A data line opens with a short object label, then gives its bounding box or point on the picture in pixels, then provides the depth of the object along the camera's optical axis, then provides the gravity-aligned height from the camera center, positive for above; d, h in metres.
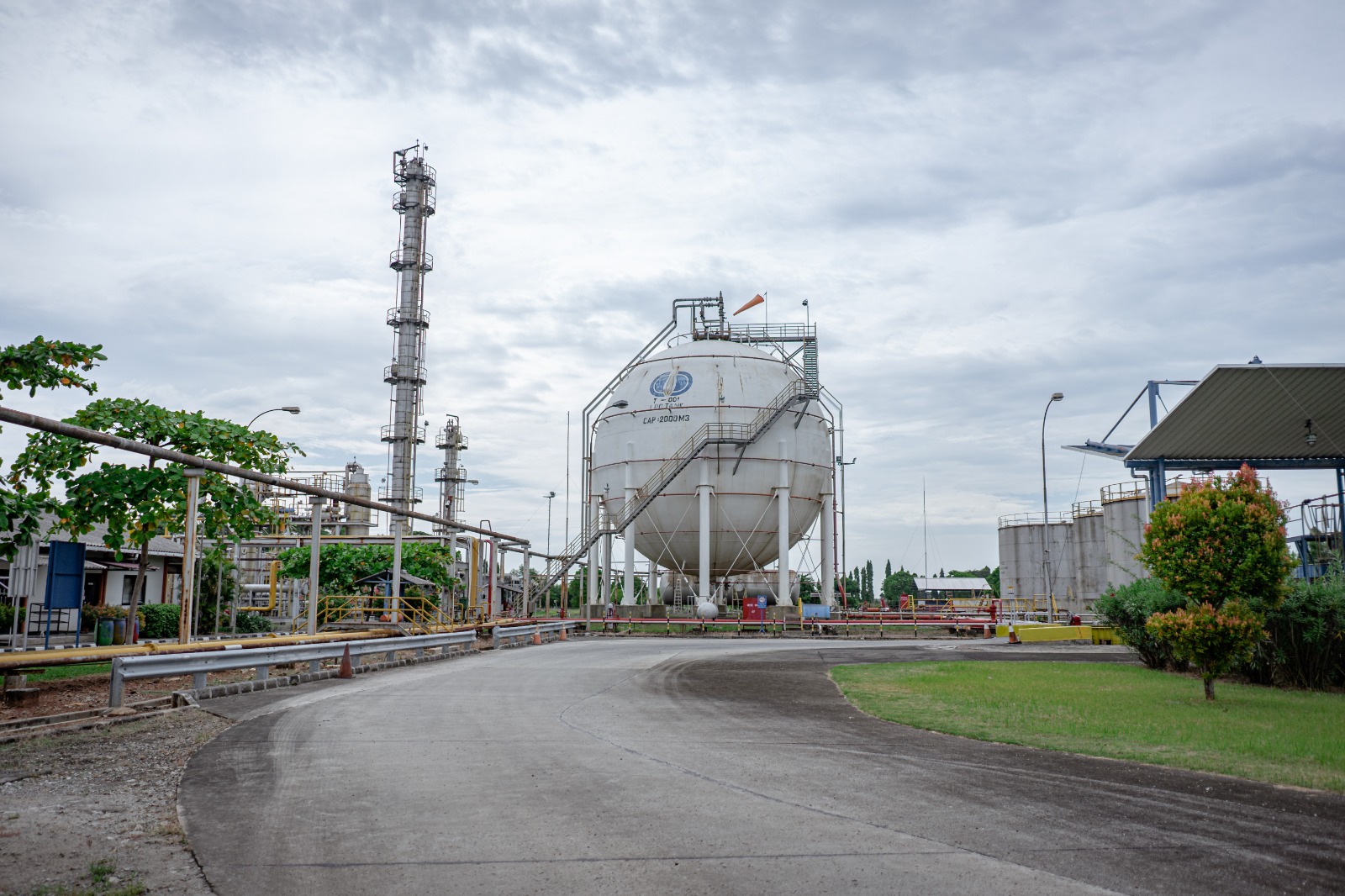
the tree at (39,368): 11.27 +2.61
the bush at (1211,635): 13.18 -0.86
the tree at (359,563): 30.09 +0.23
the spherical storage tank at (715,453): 39.34 +5.01
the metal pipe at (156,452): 9.93 +1.52
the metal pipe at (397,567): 20.19 +0.07
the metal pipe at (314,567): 16.78 +0.07
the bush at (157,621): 27.92 -1.52
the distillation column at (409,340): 50.81 +12.46
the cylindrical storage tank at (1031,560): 64.25 +0.84
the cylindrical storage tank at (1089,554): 61.34 +1.21
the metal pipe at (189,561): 12.39 +0.11
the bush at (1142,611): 19.07 -0.82
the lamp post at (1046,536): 36.12 +1.37
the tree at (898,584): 117.02 -1.65
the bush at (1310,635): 15.67 -1.03
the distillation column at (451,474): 74.81 +7.68
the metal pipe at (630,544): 40.28 +1.19
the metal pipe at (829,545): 42.09 +1.20
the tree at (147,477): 13.80 +1.39
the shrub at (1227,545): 14.36 +0.43
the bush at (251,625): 32.66 -1.98
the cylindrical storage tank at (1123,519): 55.88 +3.17
